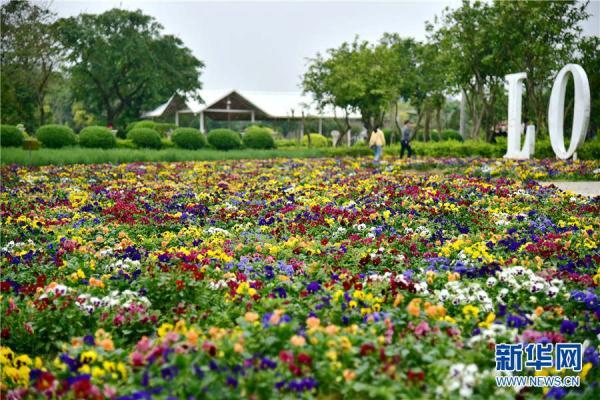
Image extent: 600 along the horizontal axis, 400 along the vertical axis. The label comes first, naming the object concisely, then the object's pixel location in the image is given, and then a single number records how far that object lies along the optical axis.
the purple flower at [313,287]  3.86
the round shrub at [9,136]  22.47
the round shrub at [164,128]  36.64
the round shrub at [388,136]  37.16
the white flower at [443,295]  3.96
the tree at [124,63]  40.94
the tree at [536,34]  22.17
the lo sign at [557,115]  15.36
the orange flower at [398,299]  3.68
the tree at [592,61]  25.23
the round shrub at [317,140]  36.66
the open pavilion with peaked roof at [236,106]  43.38
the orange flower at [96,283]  4.00
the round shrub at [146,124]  31.95
